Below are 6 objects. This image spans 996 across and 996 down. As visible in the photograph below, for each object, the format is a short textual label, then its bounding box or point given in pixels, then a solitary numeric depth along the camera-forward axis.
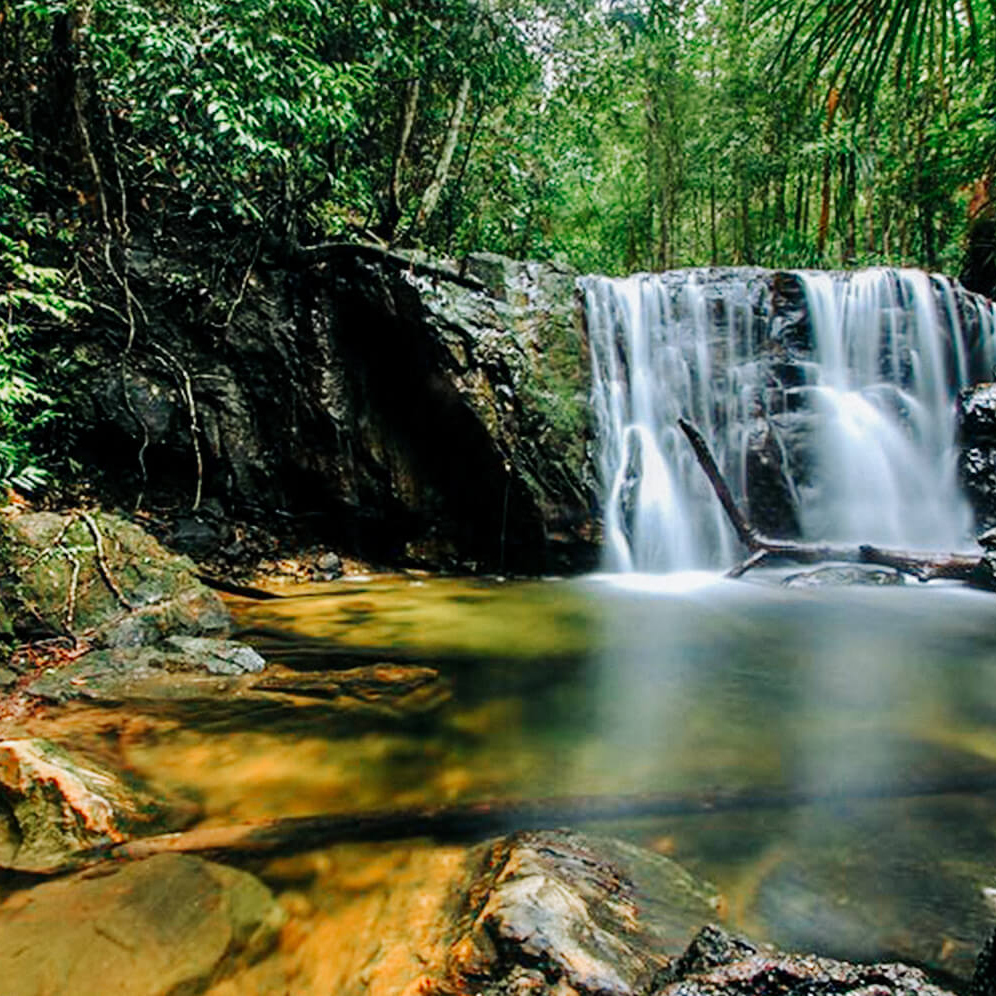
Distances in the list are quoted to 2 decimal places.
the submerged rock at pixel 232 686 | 3.29
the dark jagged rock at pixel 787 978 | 1.04
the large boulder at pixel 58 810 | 1.98
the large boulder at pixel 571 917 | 1.45
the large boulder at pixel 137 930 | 1.55
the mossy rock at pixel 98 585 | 3.97
